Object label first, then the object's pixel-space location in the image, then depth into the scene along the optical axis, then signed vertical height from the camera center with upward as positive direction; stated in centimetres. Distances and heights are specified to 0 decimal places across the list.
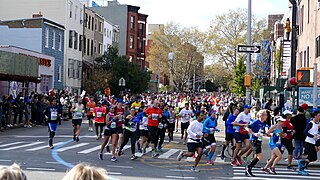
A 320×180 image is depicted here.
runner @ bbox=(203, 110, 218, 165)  1645 -123
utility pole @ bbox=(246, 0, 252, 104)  2430 +190
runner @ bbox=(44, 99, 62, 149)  1894 -80
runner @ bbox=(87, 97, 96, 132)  2634 -49
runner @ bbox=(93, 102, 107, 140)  2266 -80
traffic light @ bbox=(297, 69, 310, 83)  1838 +85
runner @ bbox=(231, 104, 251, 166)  1580 -95
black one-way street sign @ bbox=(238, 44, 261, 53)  2142 +207
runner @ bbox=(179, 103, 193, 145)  2355 -82
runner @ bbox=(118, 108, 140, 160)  1700 -107
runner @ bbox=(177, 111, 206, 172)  1486 -113
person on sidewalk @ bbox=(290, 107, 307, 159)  1598 -75
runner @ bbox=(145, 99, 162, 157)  1822 -79
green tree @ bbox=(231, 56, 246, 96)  5232 +234
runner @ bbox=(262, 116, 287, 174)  1450 -119
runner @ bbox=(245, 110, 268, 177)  1459 -85
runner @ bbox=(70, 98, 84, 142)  2192 -83
